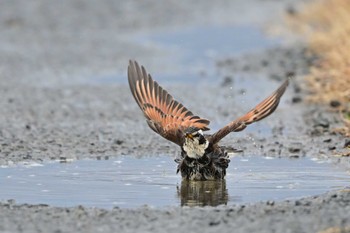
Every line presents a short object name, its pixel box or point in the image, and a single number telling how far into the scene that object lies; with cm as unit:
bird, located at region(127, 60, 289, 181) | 893
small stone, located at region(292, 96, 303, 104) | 1383
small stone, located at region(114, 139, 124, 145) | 1104
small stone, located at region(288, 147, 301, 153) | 1048
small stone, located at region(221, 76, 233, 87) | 1561
